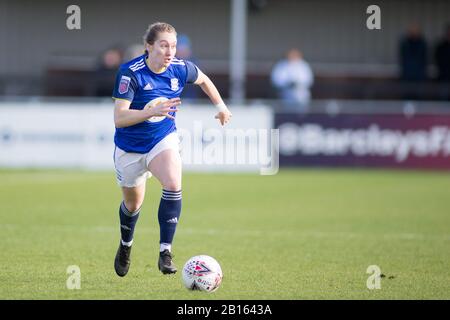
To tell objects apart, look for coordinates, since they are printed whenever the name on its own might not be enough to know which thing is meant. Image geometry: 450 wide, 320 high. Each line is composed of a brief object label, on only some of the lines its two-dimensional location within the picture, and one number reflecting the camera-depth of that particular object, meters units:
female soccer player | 7.97
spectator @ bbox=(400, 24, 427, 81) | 21.95
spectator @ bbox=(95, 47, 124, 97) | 20.66
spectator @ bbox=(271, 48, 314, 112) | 20.77
